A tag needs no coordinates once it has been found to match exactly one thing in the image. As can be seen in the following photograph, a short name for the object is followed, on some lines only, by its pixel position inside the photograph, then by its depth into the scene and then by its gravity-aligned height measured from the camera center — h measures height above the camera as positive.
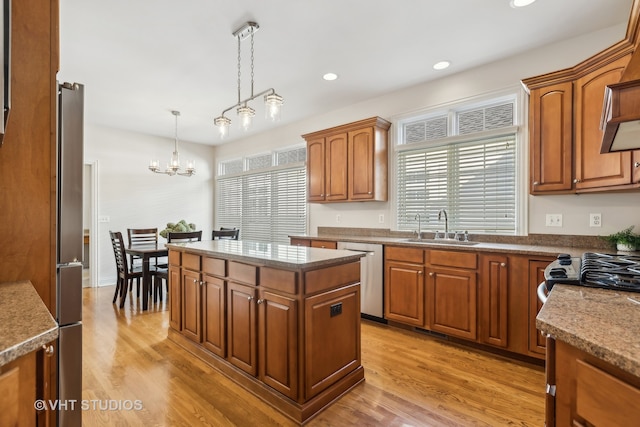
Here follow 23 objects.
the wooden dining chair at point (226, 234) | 4.50 -0.31
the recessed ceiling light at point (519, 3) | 2.23 +1.50
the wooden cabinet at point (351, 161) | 3.80 +0.65
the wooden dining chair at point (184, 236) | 3.65 -0.28
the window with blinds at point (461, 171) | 3.14 +0.46
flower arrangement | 4.05 -0.21
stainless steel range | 1.26 -0.27
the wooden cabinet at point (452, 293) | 2.75 -0.72
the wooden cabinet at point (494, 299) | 2.59 -0.71
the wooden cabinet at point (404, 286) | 3.05 -0.73
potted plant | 2.27 -0.19
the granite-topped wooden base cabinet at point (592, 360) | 0.71 -0.37
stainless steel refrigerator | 1.46 -0.20
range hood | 1.07 +0.37
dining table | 3.91 -0.59
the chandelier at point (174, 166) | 4.61 +0.67
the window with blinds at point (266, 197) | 5.21 +0.28
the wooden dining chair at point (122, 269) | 4.02 -0.75
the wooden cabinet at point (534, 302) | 2.41 -0.69
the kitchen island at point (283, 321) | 1.88 -0.73
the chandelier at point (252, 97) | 2.43 +0.87
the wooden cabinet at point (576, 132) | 2.18 +0.64
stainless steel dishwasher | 3.36 -0.74
